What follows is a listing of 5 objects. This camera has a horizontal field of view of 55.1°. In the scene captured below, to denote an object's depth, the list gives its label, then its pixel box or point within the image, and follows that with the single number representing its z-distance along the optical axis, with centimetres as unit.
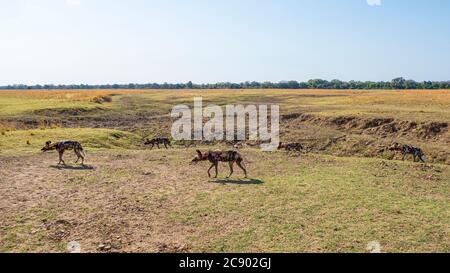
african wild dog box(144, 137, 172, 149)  3259
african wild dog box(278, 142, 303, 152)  3066
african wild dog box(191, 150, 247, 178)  2102
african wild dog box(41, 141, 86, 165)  2377
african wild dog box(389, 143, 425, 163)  2758
